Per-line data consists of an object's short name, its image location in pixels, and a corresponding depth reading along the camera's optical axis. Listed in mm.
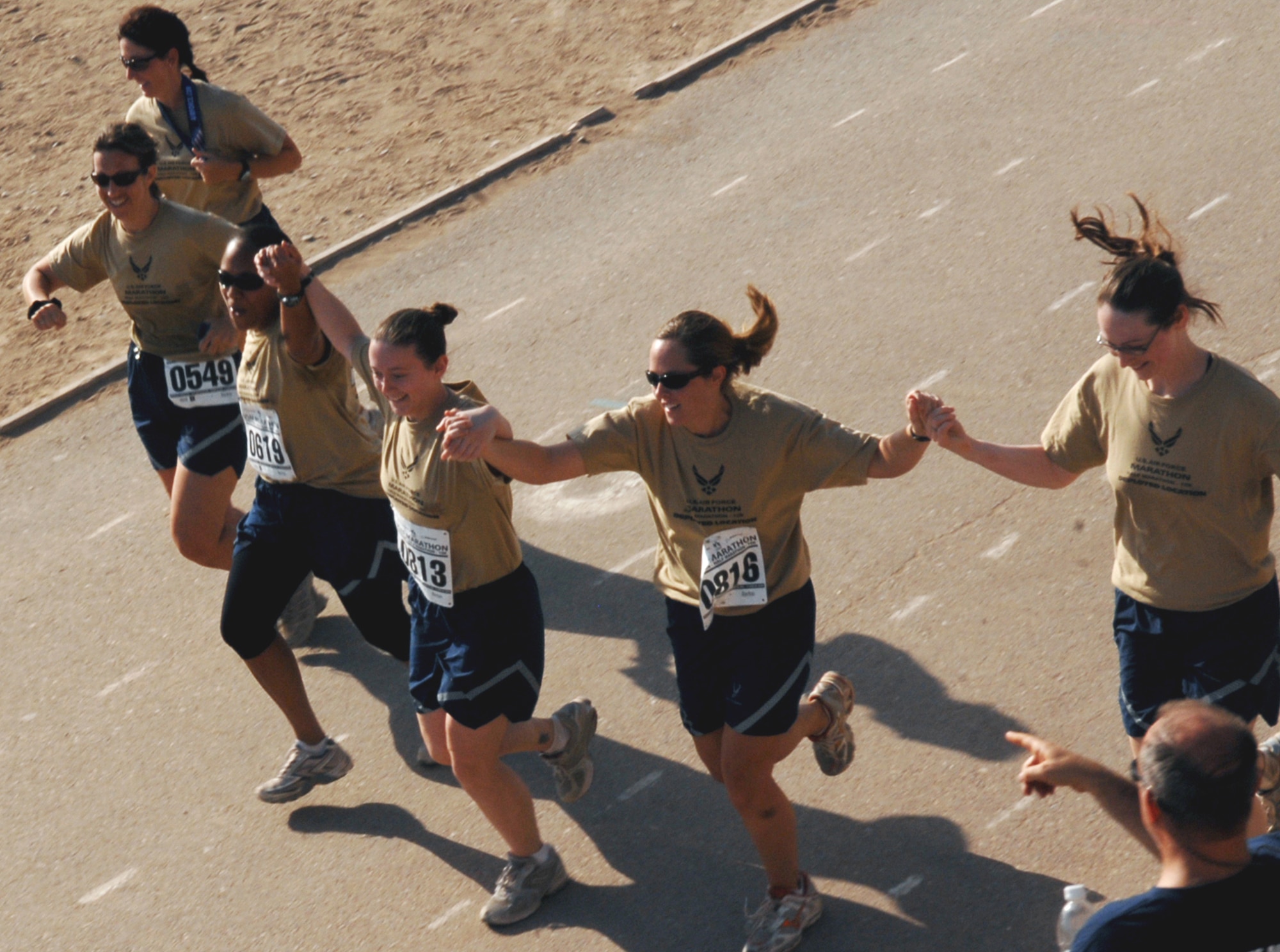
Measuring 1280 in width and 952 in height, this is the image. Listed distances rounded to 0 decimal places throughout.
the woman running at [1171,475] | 8672
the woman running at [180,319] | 13289
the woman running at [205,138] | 14805
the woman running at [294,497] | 11695
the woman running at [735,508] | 9453
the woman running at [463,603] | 10125
